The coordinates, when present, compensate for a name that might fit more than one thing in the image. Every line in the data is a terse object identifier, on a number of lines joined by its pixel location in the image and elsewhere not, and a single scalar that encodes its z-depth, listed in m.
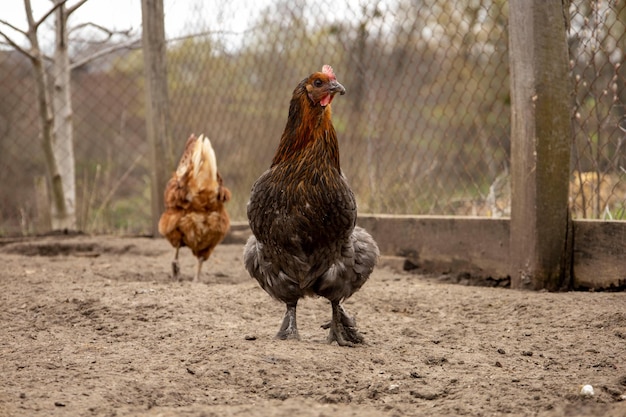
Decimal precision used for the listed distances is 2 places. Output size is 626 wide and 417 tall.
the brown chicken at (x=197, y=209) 4.96
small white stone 2.16
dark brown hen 2.89
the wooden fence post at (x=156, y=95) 6.55
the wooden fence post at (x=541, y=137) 3.76
